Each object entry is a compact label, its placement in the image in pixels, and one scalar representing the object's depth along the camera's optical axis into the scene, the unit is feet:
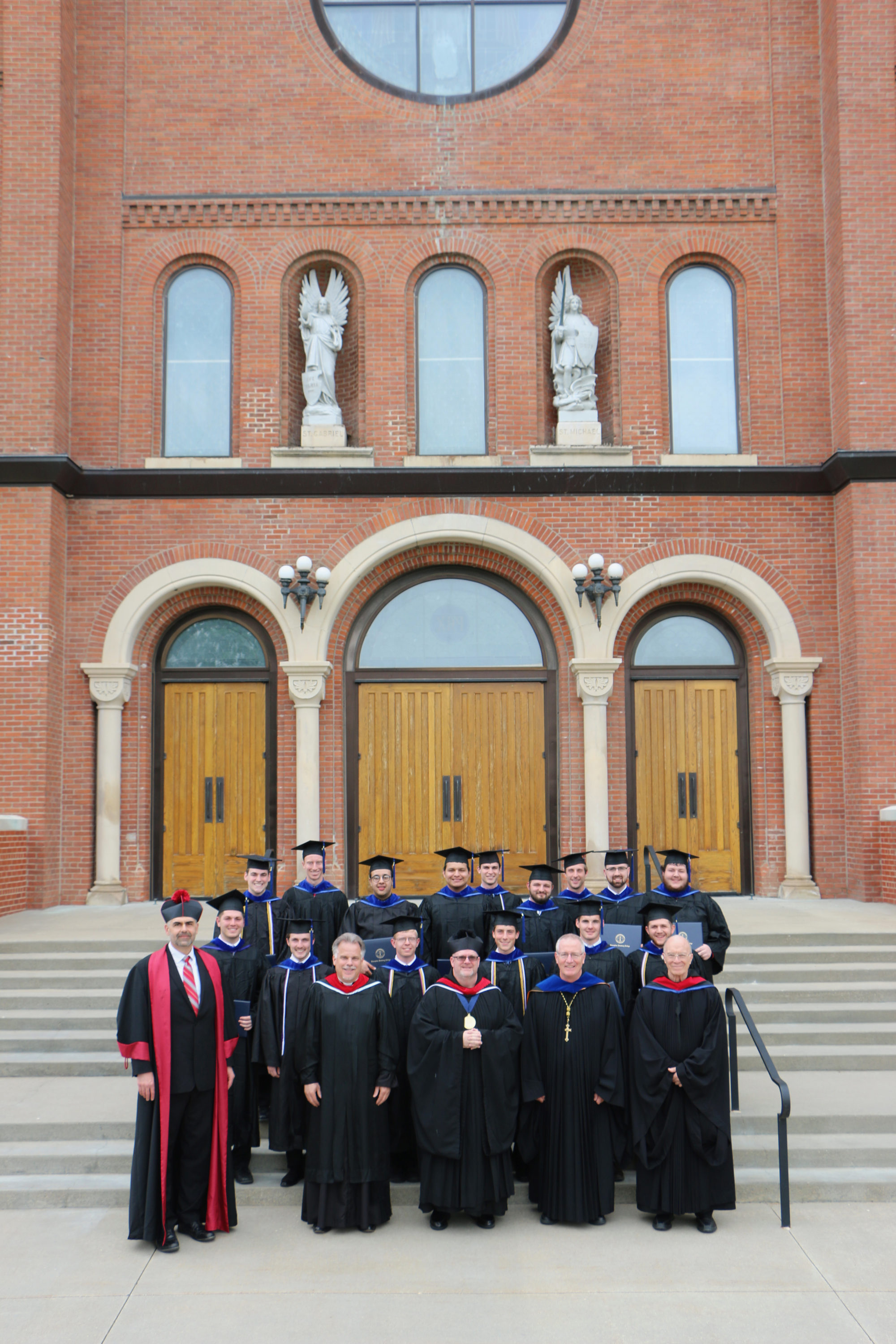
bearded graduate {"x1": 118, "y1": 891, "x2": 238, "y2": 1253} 20.11
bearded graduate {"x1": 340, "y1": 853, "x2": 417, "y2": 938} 27.66
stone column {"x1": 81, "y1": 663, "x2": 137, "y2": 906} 44.09
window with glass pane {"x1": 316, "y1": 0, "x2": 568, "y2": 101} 48.47
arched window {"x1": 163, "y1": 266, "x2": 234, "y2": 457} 47.14
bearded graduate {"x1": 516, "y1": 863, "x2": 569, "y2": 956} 27.04
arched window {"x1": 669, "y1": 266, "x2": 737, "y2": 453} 47.26
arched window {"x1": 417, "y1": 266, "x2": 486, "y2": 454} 47.24
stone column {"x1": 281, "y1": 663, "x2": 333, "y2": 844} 44.09
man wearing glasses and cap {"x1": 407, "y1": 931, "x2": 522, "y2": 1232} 20.79
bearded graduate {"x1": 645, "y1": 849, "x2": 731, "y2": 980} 26.89
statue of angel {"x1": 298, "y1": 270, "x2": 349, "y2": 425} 46.62
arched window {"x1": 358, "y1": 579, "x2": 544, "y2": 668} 46.73
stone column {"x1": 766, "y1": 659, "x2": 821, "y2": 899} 44.45
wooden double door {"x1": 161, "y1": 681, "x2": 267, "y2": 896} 45.55
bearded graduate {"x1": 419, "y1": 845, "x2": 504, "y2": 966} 27.81
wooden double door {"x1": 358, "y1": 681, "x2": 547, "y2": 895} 45.42
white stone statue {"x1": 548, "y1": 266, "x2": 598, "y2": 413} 46.55
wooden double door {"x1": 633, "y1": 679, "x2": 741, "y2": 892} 45.78
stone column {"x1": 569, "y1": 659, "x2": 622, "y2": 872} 44.06
